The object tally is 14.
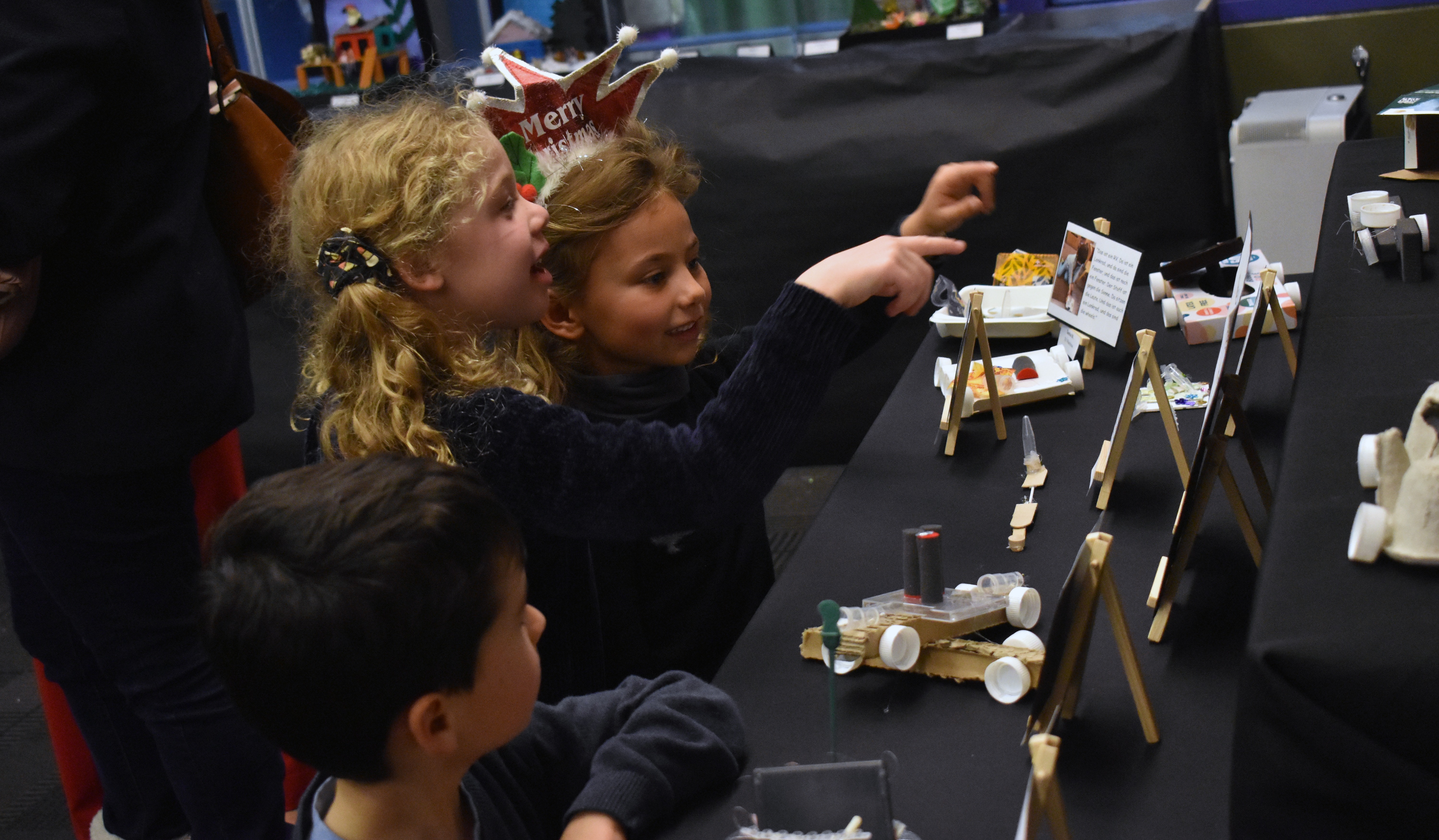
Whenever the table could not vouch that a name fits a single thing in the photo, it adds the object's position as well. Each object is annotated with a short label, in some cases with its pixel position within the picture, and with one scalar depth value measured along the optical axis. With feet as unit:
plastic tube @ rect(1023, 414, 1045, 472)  5.10
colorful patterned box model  6.11
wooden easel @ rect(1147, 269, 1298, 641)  3.66
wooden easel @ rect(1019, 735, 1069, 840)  2.51
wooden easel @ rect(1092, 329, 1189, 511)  4.68
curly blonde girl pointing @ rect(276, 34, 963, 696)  3.86
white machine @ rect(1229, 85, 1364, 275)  9.61
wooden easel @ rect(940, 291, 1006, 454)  5.44
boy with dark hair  2.62
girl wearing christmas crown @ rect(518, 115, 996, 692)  4.99
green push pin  3.12
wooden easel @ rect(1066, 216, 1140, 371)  5.82
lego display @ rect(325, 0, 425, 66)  13.71
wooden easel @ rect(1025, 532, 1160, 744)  3.09
